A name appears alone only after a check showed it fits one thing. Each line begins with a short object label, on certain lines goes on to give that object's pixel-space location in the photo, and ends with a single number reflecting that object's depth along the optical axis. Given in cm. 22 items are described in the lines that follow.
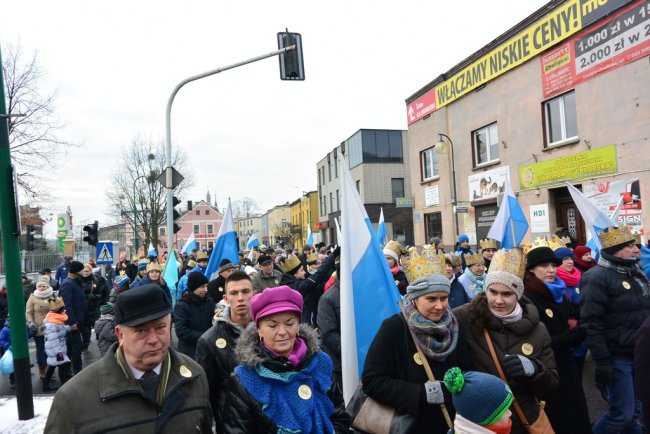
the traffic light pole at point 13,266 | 514
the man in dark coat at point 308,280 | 596
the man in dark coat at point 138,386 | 196
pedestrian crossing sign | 1497
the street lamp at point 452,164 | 1842
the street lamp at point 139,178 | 4052
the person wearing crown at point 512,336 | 291
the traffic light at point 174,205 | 1091
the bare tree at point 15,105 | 1927
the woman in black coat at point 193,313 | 509
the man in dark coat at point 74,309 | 805
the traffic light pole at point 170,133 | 974
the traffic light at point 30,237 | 1105
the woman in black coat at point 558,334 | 343
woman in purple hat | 238
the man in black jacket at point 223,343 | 311
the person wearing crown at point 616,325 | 407
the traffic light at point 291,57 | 955
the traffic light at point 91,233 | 1458
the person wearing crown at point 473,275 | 664
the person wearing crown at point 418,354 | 263
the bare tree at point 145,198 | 4038
